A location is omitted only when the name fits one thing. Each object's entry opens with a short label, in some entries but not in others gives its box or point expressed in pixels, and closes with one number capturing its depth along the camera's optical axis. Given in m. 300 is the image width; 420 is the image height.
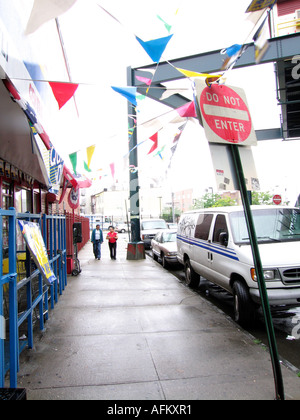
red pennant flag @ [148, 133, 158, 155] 7.21
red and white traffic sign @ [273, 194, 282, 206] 14.50
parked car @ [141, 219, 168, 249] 19.84
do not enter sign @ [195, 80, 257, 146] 3.03
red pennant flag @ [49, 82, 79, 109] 4.15
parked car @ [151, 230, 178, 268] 11.11
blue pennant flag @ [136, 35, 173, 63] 3.62
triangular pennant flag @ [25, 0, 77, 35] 2.82
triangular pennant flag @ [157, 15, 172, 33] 3.67
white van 4.74
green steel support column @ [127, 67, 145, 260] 13.49
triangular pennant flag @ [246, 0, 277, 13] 2.74
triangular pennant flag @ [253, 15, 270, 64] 2.39
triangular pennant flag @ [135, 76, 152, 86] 5.80
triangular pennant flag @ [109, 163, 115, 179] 8.24
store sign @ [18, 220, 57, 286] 3.28
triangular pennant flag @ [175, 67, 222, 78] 3.66
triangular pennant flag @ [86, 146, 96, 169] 6.67
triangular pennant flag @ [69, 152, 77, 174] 7.33
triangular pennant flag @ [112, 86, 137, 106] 4.21
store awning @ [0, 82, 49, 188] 4.62
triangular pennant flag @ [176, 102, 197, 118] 5.70
